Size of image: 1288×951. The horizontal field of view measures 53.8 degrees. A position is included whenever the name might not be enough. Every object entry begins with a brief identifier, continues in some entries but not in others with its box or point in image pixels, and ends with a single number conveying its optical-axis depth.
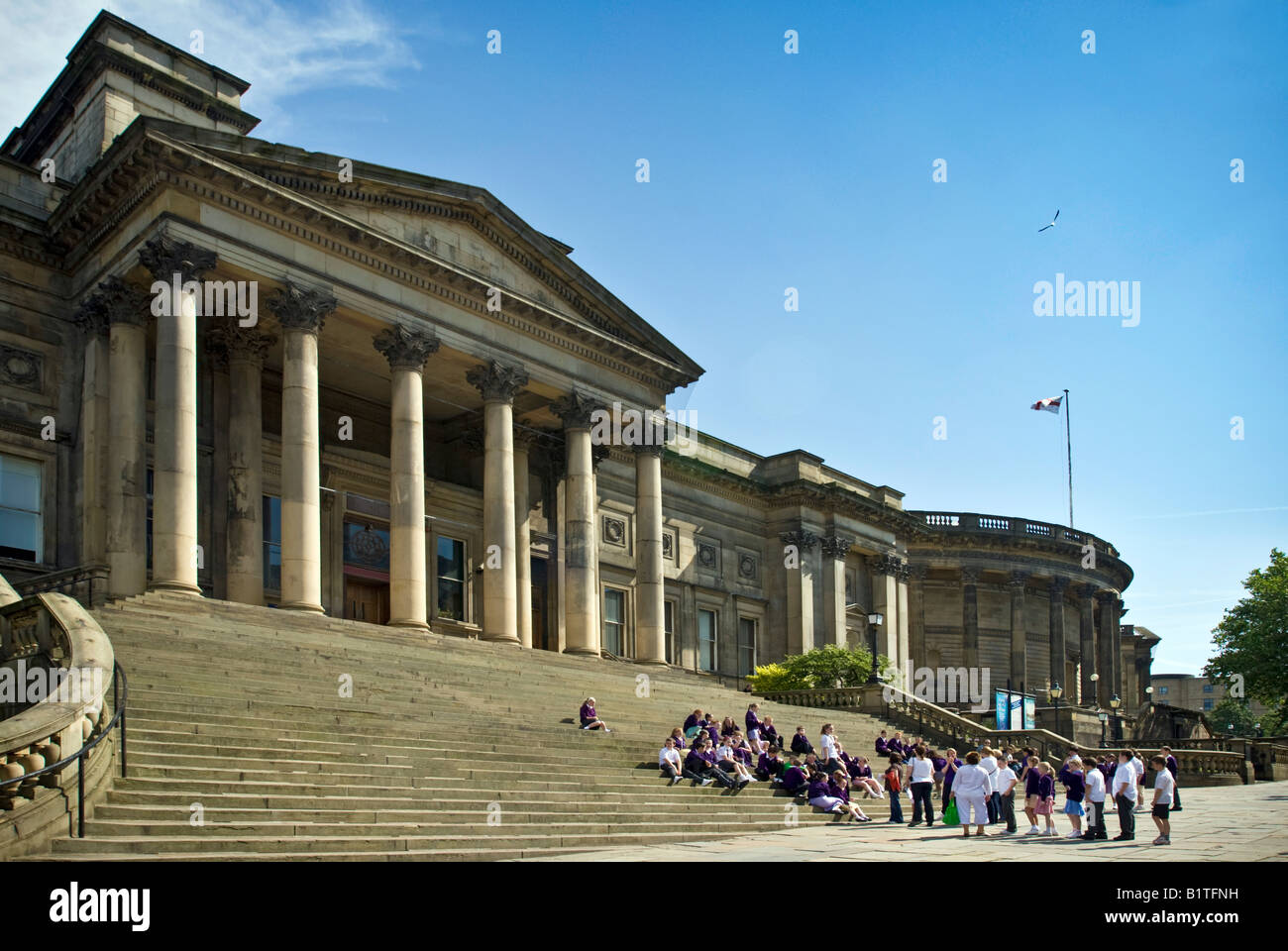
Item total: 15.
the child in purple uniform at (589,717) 24.98
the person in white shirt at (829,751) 25.58
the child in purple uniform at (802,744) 27.59
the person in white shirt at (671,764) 22.86
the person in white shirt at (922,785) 23.68
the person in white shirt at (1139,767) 20.72
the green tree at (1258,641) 62.94
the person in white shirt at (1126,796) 19.94
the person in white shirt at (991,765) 21.19
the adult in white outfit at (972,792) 20.53
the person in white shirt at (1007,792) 21.20
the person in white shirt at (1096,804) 20.00
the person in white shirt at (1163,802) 19.14
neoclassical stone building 27.77
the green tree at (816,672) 42.91
